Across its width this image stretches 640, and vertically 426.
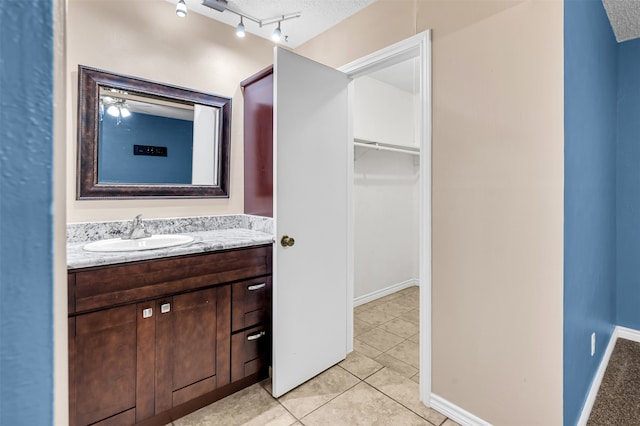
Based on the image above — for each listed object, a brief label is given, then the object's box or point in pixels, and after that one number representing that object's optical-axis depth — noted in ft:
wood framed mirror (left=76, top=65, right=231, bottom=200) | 6.18
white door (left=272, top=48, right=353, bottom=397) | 6.38
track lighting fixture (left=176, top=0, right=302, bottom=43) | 6.53
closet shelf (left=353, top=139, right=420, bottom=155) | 10.41
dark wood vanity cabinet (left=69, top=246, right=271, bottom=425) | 4.72
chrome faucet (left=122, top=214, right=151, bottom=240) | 6.35
